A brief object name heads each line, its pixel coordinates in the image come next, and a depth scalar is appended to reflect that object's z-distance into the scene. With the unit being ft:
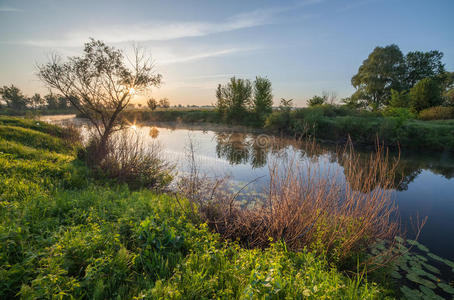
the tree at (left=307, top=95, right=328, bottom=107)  123.24
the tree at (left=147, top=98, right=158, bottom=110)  183.93
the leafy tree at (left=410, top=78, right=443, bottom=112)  99.61
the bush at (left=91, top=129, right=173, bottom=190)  27.81
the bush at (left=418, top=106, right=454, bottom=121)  87.98
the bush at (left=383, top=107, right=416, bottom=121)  65.67
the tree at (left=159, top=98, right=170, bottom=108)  229.66
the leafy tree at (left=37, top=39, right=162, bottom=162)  35.73
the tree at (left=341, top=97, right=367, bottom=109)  141.59
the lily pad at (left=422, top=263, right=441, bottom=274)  13.98
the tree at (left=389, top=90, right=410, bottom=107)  106.03
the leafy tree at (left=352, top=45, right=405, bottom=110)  136.98
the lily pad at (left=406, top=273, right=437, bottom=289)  12.61
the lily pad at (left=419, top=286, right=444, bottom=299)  11.70
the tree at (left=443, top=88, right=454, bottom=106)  100.32
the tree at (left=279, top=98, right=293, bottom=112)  95.65
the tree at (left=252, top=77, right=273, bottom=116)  121.39
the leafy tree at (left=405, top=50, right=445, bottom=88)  138.21
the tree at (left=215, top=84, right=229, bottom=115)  130.31
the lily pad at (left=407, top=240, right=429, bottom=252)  16.52
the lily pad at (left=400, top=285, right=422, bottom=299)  11.66
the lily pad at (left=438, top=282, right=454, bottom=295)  12.10
